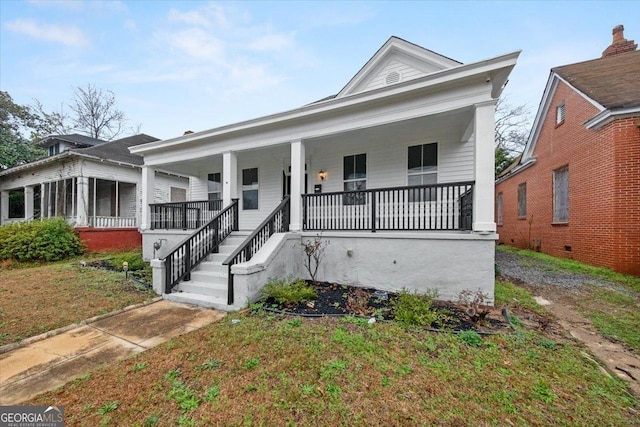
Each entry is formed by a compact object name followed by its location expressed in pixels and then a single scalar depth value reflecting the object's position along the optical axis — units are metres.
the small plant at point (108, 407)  2.18
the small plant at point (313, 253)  5.81
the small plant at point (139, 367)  2.80
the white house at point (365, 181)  4.57
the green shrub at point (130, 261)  7.79
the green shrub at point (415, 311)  3.72
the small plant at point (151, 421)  2.02
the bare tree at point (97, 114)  22.77
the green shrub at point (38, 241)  8.67
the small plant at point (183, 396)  2.21
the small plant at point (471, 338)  3.16
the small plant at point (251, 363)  2.74
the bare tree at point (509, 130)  20.83
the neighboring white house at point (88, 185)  11.29
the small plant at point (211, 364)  2.77
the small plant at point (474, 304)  3.75
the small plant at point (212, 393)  2.29
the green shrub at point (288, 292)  4.54
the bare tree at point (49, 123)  20.19
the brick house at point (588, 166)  6.51
